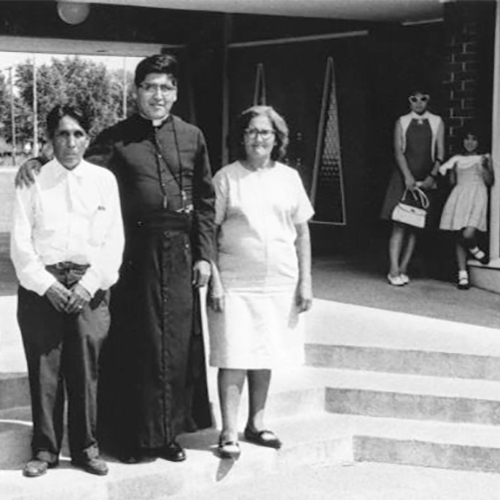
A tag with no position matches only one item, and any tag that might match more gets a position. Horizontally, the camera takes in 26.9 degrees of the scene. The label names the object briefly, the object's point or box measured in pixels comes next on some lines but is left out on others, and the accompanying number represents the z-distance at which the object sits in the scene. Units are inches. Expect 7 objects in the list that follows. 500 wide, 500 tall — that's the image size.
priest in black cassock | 178.7
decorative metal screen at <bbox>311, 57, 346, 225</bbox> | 403.5
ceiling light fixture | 384.8
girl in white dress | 311.3
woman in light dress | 185.9
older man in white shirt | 169.8
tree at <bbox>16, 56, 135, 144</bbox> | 2501.2
